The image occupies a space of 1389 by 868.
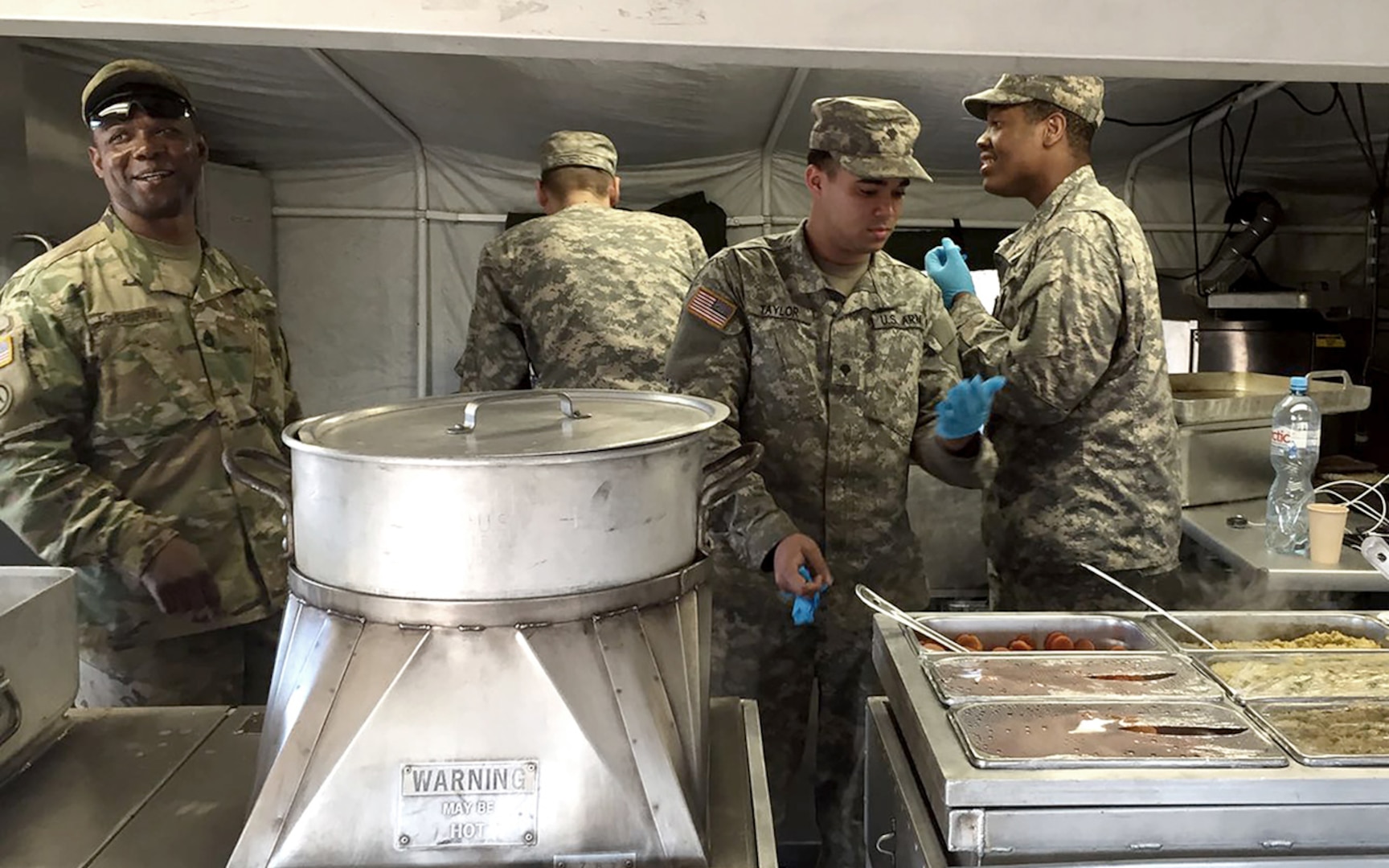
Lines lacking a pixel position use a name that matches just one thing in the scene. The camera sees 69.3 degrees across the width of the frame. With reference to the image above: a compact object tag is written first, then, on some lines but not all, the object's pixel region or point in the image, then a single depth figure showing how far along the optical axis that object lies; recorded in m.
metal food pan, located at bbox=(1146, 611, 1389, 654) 1.50
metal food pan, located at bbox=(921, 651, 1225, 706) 1.21
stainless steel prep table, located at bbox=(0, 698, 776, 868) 0.96
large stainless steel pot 0.86
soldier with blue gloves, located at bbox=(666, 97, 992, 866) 1.97
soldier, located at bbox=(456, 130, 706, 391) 2.67
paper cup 2.04
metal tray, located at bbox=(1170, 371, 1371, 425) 2.44
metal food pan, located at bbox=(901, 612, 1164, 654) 1.48
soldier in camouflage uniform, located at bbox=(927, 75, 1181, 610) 2.01
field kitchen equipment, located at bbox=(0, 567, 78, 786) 1.10
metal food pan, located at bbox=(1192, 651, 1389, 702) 1.23
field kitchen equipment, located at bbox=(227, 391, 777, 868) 0.85
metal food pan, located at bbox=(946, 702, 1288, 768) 1.03
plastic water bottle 2.19
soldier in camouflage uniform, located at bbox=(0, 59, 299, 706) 1.65
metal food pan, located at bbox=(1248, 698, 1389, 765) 1.02
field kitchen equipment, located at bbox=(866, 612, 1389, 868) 0.99
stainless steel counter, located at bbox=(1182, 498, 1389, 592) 2.00
